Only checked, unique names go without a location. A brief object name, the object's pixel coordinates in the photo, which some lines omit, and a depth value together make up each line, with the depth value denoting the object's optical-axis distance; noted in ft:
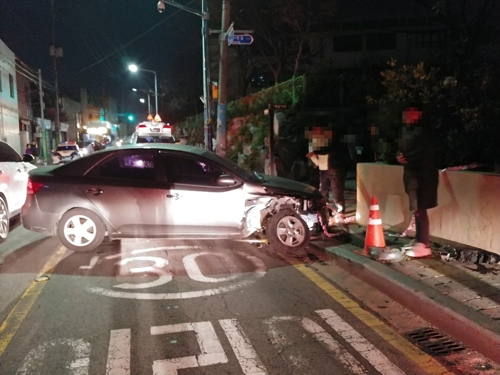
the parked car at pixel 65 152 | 92.58
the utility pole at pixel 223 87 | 48.49
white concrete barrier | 19.25
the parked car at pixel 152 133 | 60.90
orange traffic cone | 20.26
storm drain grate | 13.20
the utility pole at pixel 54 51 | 97.04
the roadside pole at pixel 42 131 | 102.25
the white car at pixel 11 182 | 25.93
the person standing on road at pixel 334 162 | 28.99
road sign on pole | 44.47
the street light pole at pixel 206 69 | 54.85
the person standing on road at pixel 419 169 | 19.27
